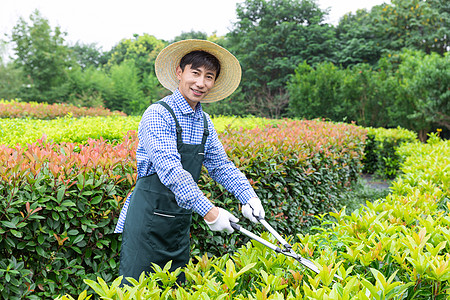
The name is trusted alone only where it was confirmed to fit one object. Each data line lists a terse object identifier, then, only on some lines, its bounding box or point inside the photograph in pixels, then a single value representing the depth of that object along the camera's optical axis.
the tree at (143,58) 27.11
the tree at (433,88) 10.91
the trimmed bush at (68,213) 2.08
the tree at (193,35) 31.86
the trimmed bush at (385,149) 8.74
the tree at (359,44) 20.52
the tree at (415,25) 18.36
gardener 1.82
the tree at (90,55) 42.81
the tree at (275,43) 21.78
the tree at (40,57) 22.36
